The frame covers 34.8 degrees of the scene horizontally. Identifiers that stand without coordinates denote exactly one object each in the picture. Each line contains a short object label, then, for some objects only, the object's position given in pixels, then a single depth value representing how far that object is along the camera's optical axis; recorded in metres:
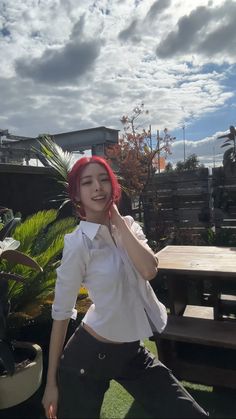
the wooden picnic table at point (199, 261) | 2.83
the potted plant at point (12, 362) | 2.32
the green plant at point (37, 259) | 3.12
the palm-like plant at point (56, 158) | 5.65
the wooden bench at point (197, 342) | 2.78
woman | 1.60
